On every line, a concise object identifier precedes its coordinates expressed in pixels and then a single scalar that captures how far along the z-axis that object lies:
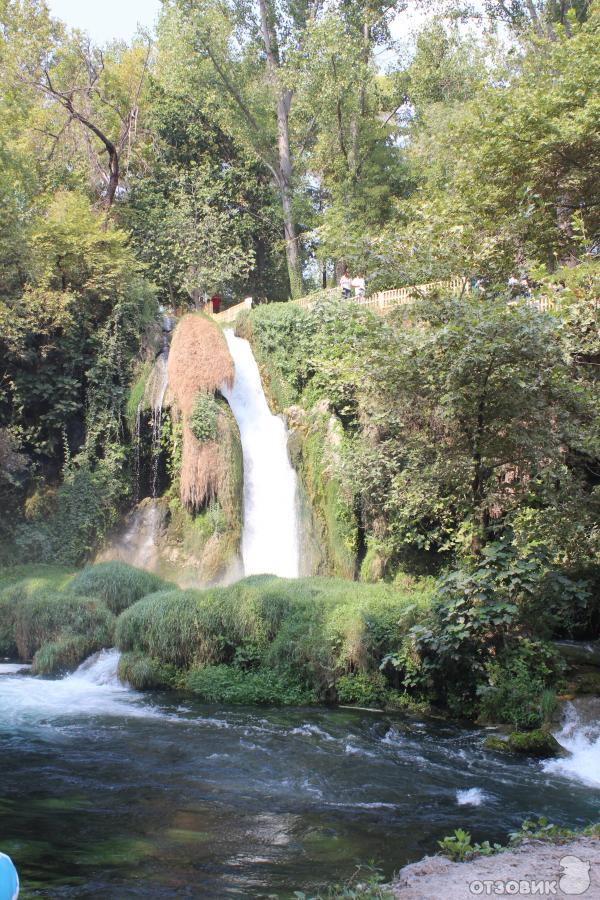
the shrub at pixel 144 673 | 11.55
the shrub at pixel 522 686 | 9.74
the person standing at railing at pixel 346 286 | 22.23
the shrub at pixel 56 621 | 12.66
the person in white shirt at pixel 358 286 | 21.12
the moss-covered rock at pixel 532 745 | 9.04
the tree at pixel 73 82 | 24.80
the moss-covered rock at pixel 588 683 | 10.06
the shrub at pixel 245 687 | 11.10
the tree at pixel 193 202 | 28.16
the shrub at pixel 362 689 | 10.97
